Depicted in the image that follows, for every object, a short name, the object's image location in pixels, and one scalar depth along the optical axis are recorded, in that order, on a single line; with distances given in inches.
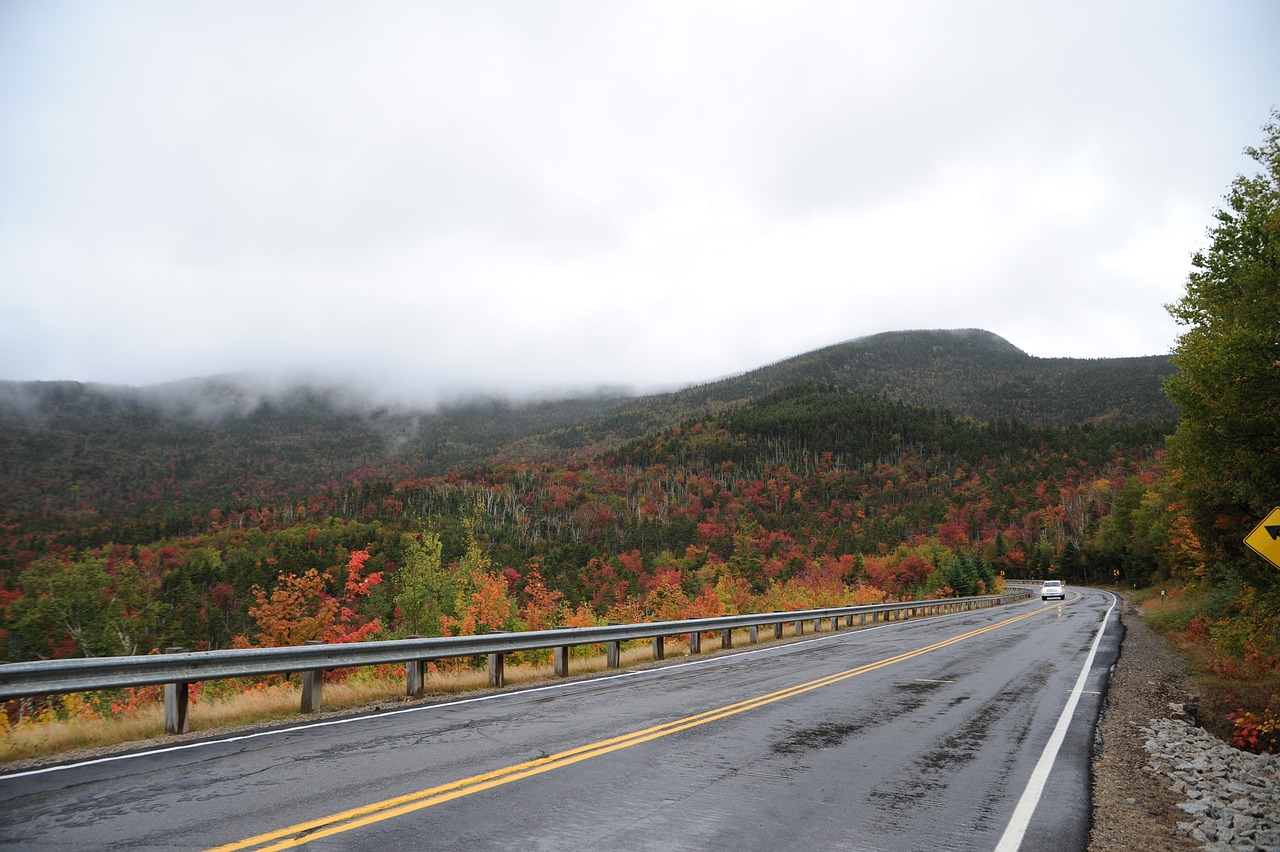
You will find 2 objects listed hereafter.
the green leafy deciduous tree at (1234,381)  513.7
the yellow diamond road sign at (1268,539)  347.9
